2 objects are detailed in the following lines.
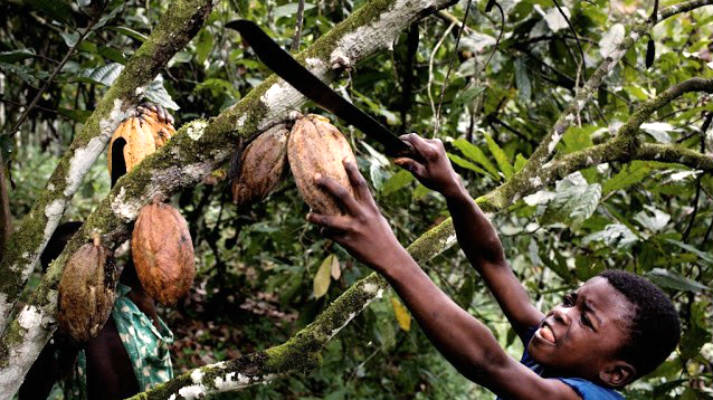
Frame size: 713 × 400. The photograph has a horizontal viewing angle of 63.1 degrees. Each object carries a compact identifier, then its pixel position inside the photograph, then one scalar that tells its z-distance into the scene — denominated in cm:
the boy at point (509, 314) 77
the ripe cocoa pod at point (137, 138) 99
